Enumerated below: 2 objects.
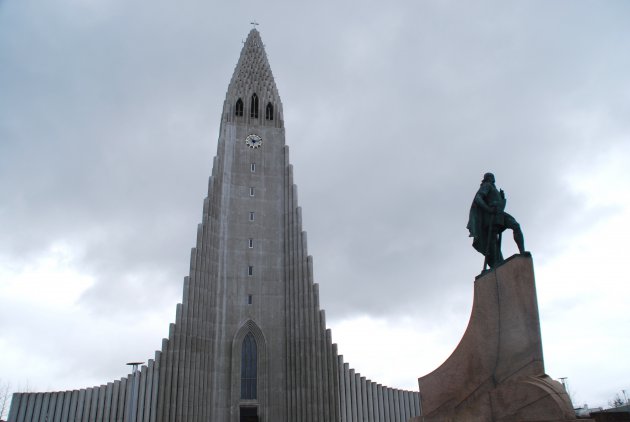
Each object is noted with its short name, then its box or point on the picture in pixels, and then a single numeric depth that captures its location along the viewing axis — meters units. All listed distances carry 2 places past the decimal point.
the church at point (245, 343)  30.55
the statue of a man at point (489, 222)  11.88
